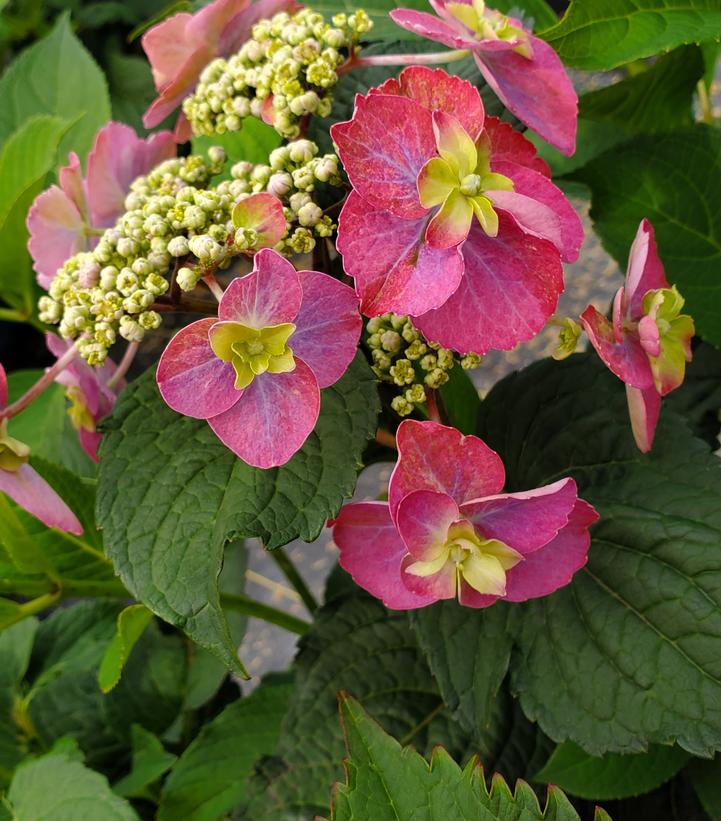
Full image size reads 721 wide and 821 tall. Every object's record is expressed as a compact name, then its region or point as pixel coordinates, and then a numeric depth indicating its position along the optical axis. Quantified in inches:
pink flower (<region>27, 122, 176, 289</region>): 19.1
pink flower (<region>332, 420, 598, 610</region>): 14.8
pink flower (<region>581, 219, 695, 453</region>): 16.1
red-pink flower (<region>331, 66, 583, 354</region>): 13.6
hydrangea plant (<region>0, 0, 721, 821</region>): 14.0
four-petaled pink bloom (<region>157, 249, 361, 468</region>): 13.9
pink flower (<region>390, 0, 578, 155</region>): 16.1
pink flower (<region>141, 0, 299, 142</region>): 17.8
